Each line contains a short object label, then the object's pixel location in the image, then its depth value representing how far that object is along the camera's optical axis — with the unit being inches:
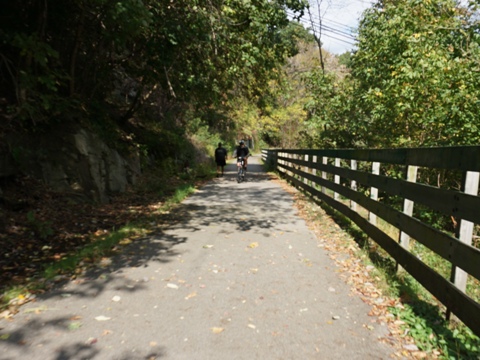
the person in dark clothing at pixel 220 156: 666.2
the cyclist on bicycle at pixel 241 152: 605.3
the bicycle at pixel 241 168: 589.1
